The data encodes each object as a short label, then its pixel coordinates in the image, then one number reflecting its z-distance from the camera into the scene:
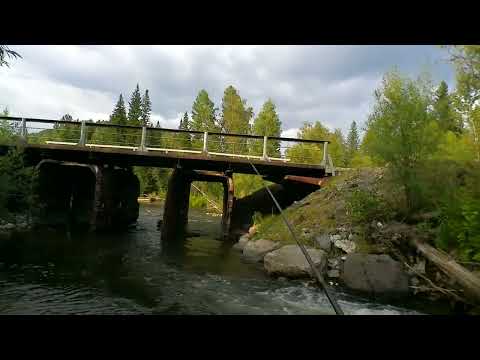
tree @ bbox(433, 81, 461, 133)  11.20
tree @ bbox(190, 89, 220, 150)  47.00
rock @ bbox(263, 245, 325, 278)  10.20
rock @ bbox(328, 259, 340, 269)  10.38
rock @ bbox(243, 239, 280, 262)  12.70
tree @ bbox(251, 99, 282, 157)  40.44
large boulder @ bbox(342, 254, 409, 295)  8.69
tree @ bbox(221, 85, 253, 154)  45.31
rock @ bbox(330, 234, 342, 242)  11.23
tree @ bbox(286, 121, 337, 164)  47.03
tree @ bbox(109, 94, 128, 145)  55.46
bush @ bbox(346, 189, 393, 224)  11.32
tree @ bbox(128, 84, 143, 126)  73.06
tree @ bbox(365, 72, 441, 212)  10.66
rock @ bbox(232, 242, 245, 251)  15.09
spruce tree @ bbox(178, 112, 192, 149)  45.66
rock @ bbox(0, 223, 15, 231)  15.97
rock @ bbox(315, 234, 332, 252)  11.09
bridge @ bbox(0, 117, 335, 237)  16.28
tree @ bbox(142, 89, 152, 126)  77.50
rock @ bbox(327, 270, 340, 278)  10.04
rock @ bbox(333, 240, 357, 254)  10.60
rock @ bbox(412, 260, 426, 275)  9.13
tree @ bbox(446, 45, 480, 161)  16.95
